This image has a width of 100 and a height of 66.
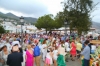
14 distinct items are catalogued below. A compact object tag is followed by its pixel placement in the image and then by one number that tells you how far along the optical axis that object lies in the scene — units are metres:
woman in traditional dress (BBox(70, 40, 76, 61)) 4.76
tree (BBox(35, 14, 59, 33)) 25.25
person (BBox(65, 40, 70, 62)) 4.74
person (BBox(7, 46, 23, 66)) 2.00
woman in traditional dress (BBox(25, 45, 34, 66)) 3.00
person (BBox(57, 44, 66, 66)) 3.32
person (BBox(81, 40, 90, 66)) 3.18
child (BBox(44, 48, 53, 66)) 3.20
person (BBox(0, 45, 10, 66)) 2.62
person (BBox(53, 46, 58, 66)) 3.32
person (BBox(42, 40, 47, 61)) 4.31
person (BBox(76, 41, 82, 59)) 4.90
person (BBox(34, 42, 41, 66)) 3.40
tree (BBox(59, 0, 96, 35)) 11.82
